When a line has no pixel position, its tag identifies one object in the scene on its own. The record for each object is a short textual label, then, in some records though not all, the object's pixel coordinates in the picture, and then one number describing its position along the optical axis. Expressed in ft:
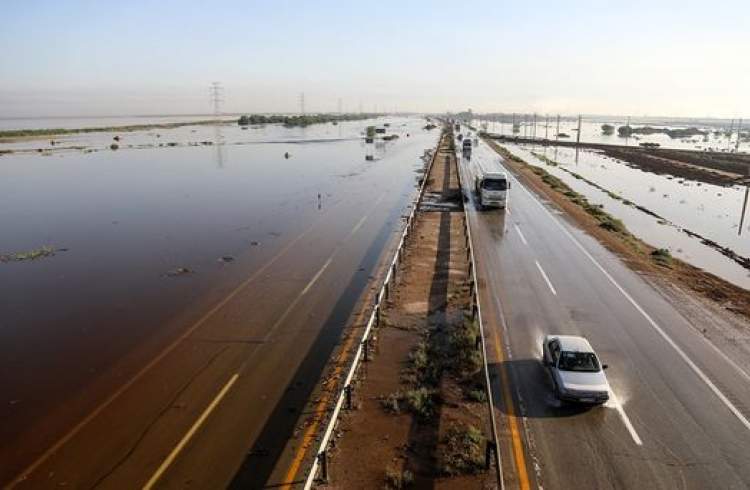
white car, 46.91
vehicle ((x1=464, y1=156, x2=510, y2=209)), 142.20
